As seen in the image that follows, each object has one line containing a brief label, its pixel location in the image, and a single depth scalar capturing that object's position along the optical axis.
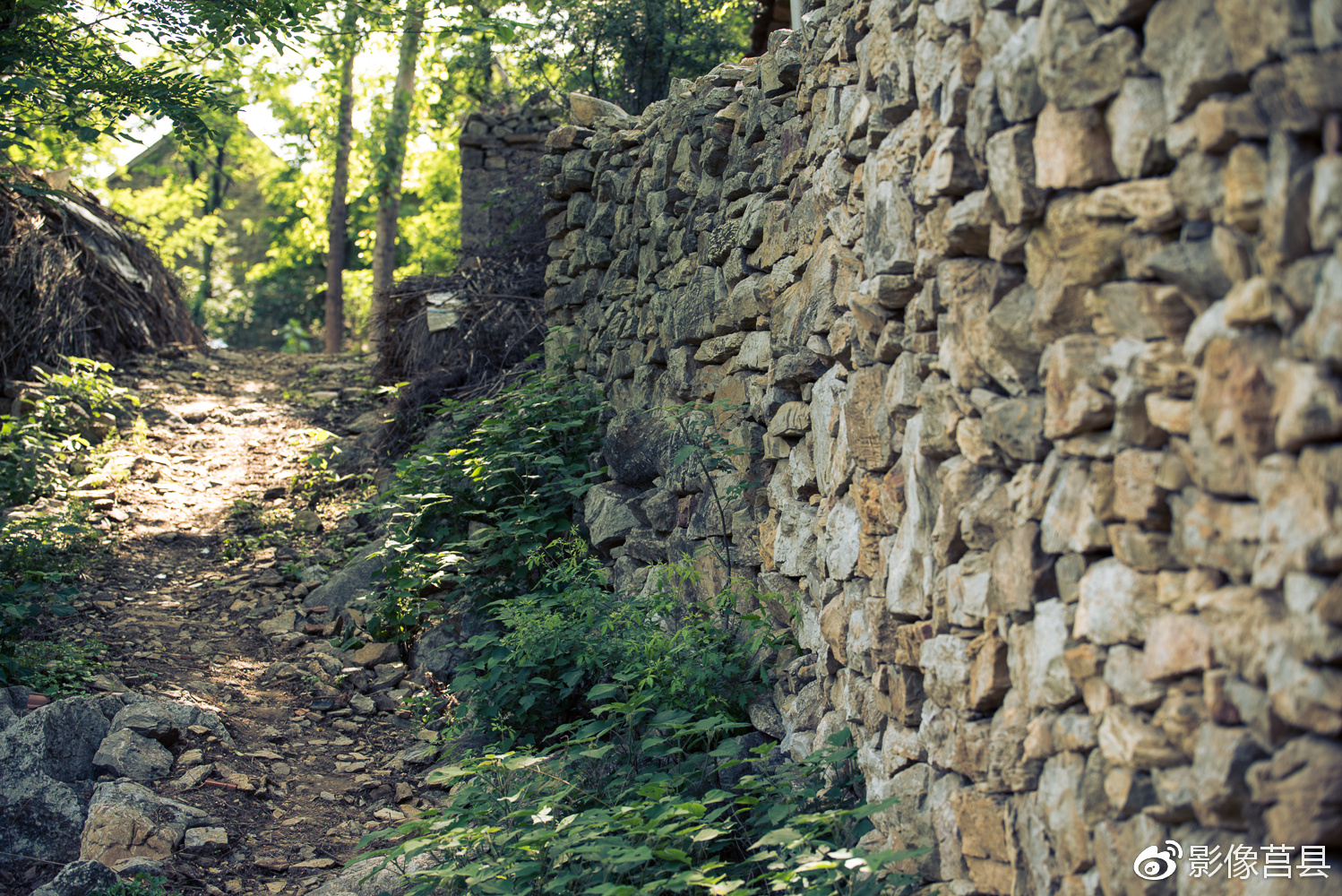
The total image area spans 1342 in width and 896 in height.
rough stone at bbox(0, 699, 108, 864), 3.50
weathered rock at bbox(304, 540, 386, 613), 5.88
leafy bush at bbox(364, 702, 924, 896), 2.32
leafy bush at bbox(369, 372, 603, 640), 5.16
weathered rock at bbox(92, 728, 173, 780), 3.89
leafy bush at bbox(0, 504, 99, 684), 4.66
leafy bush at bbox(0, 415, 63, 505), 6.61
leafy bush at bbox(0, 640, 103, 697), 4.51
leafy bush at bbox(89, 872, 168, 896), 3.12
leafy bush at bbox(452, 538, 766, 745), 3.41
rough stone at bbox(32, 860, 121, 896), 3.05
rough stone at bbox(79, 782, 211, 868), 3.39
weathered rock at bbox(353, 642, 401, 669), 5.31
